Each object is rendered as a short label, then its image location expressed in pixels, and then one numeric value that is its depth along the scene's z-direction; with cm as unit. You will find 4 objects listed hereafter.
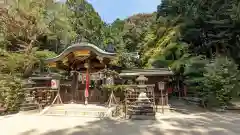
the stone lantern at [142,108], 482
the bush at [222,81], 596
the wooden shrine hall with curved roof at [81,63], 651
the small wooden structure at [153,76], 667
